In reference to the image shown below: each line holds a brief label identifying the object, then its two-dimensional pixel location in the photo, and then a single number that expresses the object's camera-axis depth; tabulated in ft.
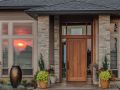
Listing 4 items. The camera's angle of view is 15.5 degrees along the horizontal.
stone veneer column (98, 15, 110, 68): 67.56
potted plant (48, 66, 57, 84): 70.79
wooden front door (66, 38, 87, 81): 76.38
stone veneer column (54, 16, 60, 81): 75.61
